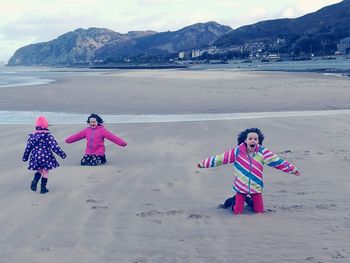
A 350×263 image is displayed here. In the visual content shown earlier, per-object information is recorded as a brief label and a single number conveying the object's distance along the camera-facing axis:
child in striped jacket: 6.49
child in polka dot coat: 7.78
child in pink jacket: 9.54
